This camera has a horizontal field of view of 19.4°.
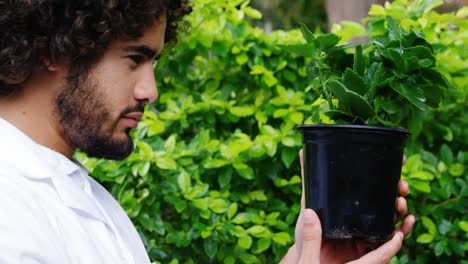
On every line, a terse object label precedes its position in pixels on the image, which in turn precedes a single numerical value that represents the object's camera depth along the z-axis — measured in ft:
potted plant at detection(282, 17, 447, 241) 6.62
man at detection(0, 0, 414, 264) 6.55
